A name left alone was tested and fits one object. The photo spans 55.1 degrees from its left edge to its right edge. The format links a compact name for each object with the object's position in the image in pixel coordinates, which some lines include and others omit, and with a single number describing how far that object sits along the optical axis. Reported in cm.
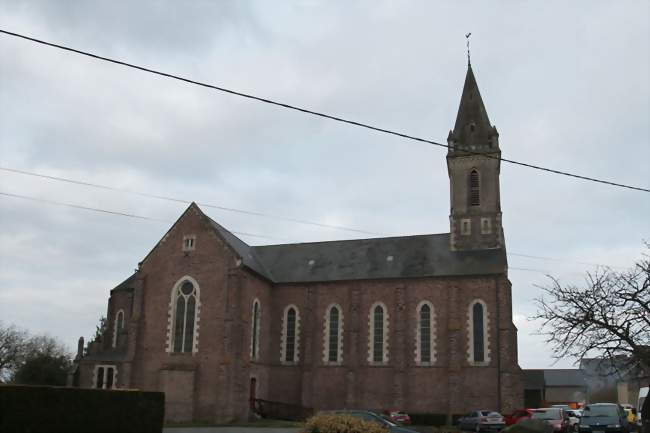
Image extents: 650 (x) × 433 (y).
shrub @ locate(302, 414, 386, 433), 1758
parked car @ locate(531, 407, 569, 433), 2894
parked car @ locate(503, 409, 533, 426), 3269
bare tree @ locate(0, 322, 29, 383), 7081
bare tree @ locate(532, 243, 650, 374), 2064
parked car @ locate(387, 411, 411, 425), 3341
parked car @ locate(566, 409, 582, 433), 3506
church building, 3669
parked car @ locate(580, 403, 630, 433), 2720
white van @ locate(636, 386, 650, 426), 3253
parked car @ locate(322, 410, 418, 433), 2159
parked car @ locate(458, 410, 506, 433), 3127
